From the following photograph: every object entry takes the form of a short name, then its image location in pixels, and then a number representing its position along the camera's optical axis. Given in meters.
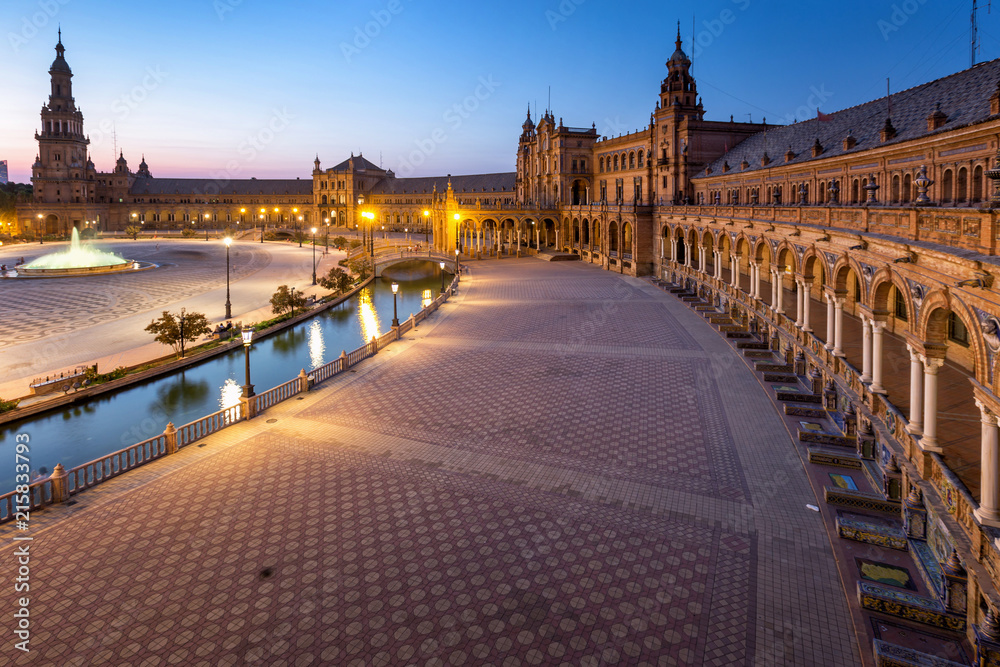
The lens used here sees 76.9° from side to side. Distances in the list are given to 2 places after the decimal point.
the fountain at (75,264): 62.84
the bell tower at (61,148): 111.69
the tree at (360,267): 64.50
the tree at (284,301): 41.47
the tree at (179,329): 29.94
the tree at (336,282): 54.50
